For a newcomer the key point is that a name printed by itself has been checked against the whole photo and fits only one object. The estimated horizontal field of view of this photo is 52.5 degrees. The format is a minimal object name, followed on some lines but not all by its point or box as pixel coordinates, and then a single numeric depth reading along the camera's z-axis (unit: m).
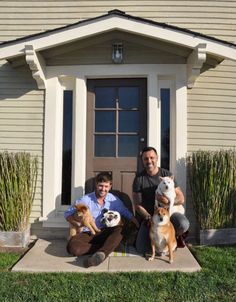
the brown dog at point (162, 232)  2.82
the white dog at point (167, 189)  2.99
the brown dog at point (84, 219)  3.03
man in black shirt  3.08
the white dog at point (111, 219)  3.04
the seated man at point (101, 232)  2.82
